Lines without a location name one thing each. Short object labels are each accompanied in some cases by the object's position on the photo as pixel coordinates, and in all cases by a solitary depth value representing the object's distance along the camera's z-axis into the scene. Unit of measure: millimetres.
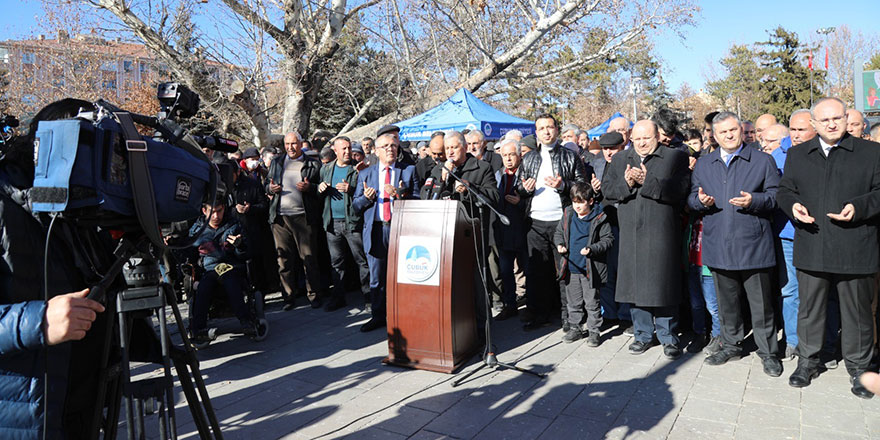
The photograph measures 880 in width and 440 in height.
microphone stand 4521
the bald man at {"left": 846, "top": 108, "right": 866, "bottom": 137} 5270
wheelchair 5859
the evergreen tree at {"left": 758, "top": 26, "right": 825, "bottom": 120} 40688
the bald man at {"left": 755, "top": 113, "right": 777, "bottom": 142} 6262
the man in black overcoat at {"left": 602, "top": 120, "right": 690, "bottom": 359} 4785
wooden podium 4684
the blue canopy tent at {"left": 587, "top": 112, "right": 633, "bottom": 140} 16491
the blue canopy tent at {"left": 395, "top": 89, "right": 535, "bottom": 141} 11672
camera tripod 1955
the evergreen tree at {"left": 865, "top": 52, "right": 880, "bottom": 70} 41734
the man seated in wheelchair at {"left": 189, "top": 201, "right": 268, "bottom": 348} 5746
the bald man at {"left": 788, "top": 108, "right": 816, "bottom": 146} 4816
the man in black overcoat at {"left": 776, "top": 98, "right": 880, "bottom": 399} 3947
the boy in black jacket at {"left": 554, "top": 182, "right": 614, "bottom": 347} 5309
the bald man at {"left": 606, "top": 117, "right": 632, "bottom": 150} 6483
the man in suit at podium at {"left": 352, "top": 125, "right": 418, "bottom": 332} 6070
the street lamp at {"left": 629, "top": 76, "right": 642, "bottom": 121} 44469
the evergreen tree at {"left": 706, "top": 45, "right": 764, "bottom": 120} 43562
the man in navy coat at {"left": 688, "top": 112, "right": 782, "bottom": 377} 4422
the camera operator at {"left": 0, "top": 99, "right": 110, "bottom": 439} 1692
